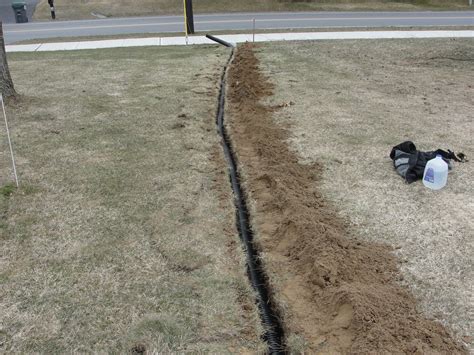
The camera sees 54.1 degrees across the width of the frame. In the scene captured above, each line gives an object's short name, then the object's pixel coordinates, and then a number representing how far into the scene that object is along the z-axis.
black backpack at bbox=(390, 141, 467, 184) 5.51
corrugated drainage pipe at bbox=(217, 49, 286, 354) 3.43
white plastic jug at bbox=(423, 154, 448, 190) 5.22
